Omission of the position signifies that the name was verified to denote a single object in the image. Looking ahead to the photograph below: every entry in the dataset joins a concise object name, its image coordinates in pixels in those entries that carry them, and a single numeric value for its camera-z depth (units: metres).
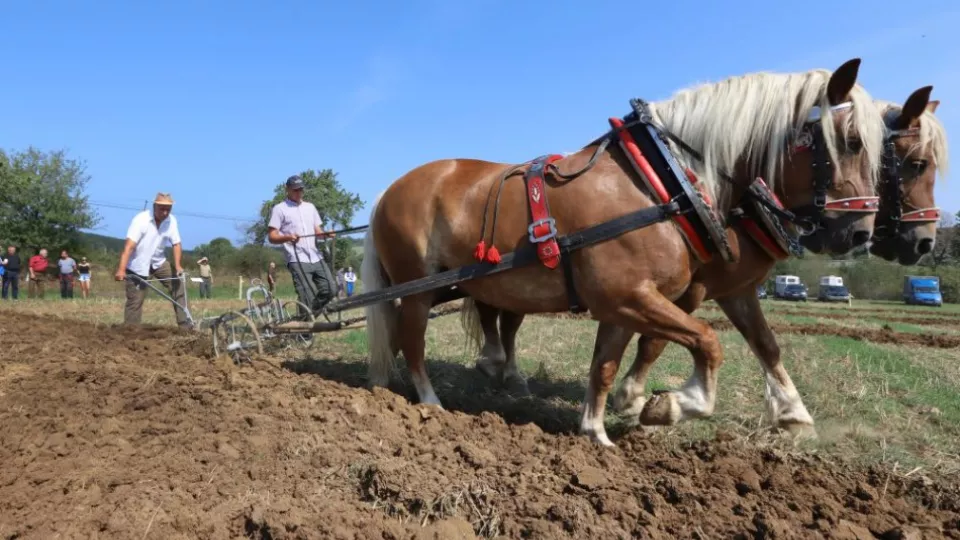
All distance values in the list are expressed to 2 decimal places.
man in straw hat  6.52
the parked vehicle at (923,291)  35.03
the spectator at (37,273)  17.85
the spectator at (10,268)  16.78
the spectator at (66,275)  18.12
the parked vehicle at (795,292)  39.44
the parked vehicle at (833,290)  37.16
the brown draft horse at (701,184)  3.29
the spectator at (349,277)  23.15
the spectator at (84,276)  19.25
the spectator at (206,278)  19.81
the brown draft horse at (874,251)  3.37
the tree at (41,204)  34.41
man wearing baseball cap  5.75
